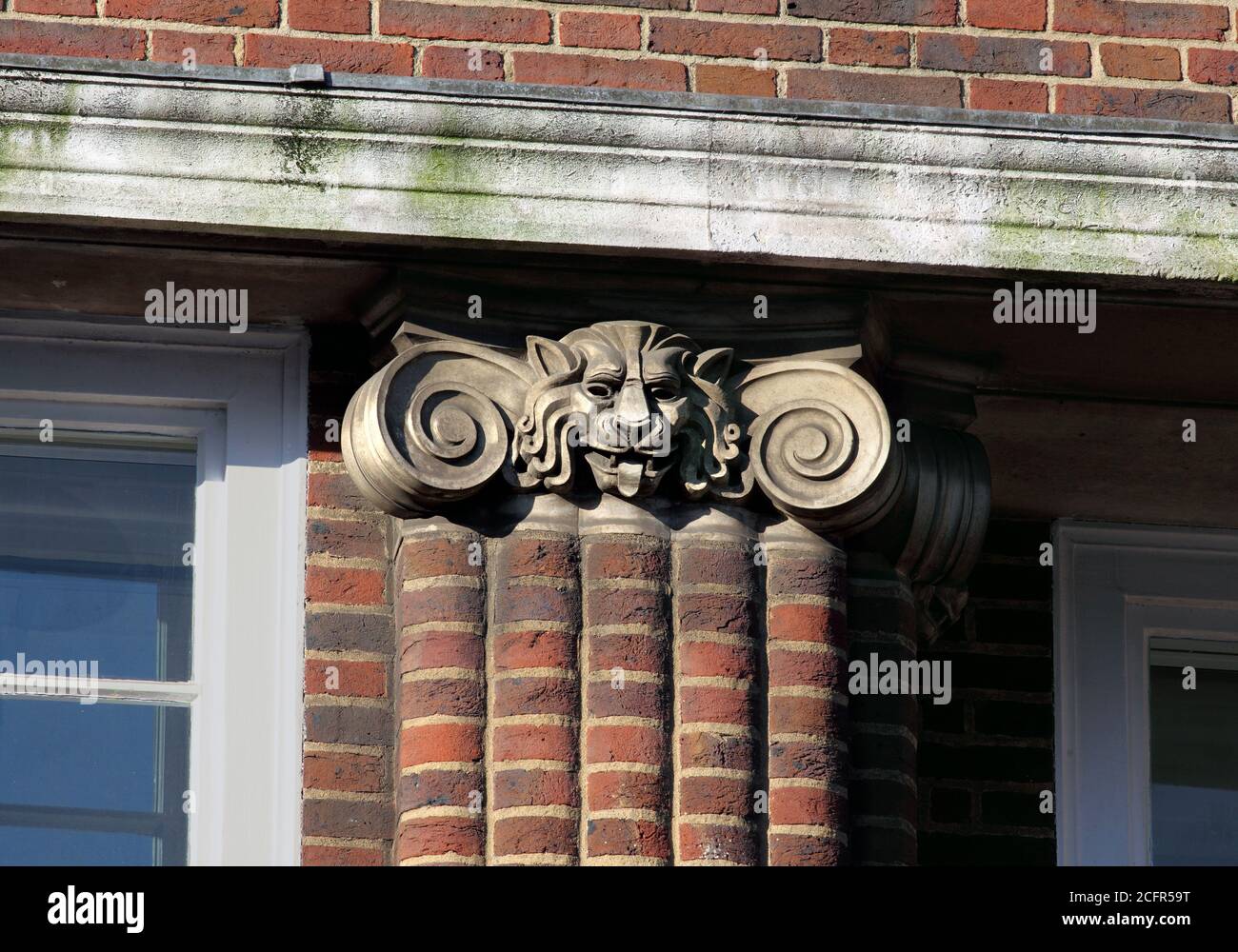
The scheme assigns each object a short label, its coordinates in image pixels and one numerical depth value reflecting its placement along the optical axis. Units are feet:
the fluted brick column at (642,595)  33.47
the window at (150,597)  35.40
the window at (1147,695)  39.40
